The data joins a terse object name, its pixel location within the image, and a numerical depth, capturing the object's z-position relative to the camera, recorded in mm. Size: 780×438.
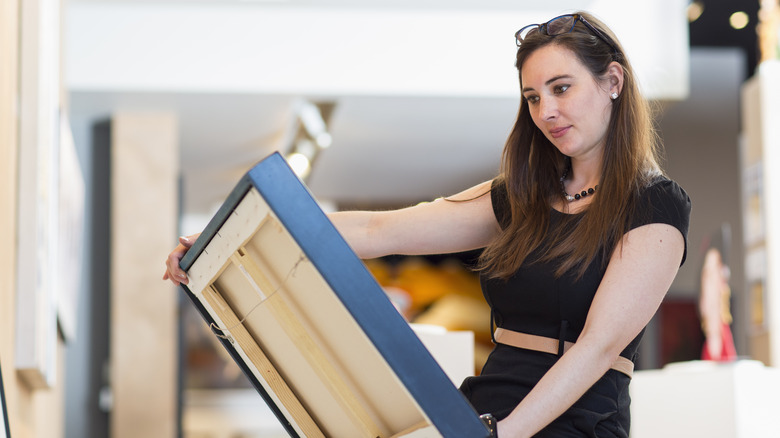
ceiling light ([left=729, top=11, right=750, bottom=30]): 7805
